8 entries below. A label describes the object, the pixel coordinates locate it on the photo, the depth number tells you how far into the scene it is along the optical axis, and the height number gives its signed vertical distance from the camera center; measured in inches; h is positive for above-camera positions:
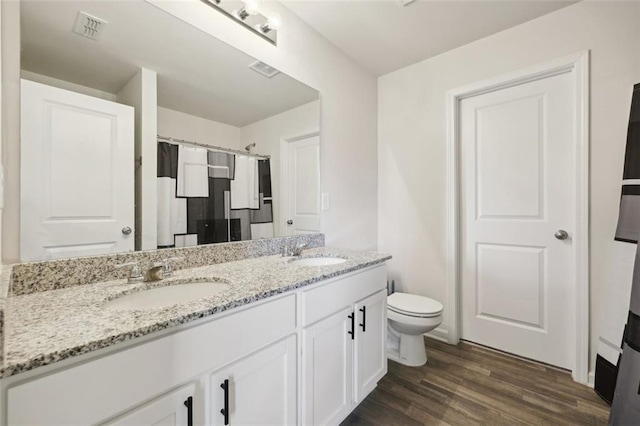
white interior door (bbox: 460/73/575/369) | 72.7 -1.4
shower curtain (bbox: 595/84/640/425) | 58.1 -12.9
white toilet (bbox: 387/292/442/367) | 72.6 -30.5
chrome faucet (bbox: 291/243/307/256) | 66.0 -9.1
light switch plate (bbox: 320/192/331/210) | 79.3 +3.6
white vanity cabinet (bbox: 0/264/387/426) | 23.1 -18.3
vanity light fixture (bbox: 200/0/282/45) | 57.1 +43.7
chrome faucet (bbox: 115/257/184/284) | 42.0 -9.4
